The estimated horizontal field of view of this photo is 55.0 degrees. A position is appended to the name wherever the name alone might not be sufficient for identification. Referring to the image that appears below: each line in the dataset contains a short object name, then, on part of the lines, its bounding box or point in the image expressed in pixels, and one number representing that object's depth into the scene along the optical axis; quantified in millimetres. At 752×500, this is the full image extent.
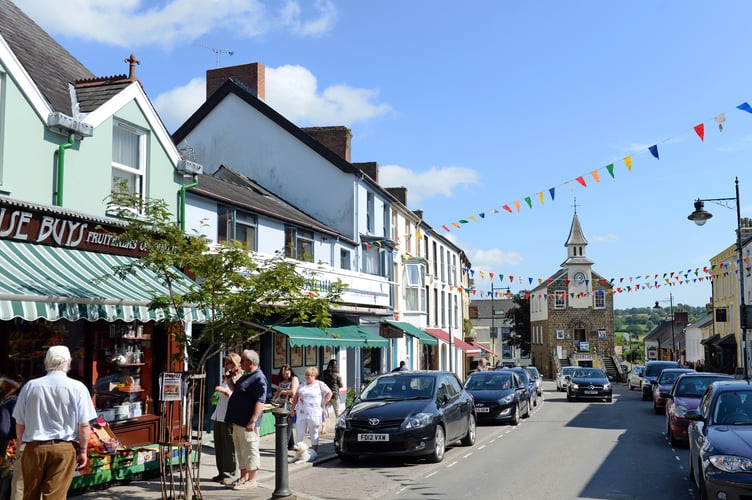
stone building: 78438
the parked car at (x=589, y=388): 31442
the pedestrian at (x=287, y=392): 14164
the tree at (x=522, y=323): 93125
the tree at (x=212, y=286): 9070
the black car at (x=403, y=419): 12320
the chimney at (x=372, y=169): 35000
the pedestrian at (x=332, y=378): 16750
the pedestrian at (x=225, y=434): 10852
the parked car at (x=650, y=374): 32812
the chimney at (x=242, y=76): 30594
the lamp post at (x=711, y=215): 18438
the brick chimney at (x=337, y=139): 31312
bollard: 9141
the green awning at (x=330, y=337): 17572
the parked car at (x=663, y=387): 23984
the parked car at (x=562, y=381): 39800
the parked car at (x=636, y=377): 43406
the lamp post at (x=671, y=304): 72538
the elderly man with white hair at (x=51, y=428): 6688
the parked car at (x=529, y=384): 25828
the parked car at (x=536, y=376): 33750
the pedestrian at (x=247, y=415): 10062
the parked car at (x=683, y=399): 14633
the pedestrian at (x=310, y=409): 13469
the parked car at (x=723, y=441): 7488
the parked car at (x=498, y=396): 19812
